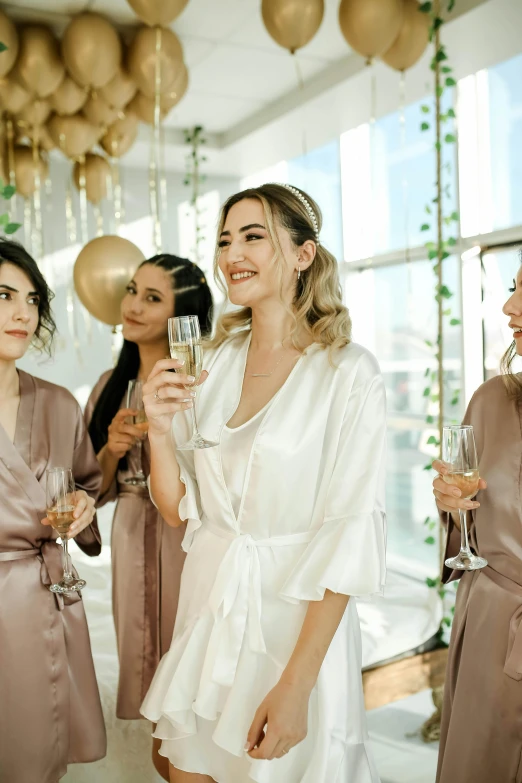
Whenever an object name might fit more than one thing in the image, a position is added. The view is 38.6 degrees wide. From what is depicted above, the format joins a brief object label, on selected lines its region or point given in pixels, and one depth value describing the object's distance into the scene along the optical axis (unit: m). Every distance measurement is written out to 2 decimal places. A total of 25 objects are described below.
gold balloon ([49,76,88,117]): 3.68
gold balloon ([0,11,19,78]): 3.17
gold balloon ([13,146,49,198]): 4.32
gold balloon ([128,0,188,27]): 2.92
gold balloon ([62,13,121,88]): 3.28
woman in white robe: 1.55
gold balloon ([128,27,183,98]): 3.33
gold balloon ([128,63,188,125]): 3.52
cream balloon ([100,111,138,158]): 4.16
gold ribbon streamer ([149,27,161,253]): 3.15
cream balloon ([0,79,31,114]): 3.51
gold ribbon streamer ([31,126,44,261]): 3.92
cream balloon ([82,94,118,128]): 3.79
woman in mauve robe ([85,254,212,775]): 2.62
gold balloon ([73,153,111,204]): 4.30
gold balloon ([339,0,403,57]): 2.79
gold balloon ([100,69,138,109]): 3.58
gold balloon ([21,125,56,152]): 3.98
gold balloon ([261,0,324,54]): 2.80
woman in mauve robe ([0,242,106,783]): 1.95
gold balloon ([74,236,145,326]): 3.04
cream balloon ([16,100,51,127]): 3.74
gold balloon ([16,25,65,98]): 3.38
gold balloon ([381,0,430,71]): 3.17
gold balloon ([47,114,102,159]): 3.91
